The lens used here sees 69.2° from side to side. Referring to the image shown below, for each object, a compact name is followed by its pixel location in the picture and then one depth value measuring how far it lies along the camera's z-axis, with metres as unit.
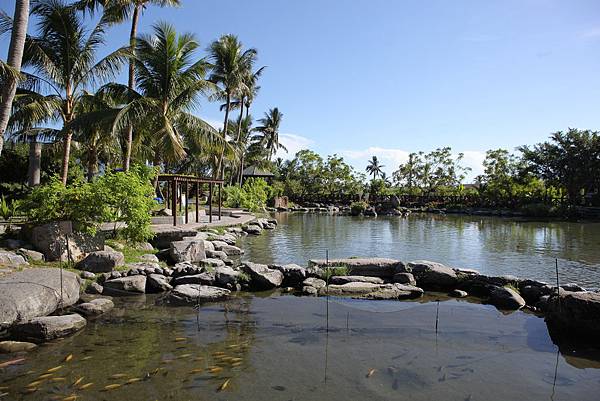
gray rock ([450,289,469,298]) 9.91
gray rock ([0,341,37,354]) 6.03
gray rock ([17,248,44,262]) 9.84
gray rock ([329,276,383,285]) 10.29
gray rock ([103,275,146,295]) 9.23
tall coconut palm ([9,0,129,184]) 15.41
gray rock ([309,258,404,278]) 11.15
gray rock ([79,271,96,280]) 9.52
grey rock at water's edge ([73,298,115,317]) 7.82
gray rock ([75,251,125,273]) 10.05
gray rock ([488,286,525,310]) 9.02
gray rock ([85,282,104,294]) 9.09
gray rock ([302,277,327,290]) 9.98
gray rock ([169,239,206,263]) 11.94
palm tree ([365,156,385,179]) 82.14
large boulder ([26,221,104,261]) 10.27
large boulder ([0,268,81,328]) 6.83
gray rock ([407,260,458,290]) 10.55
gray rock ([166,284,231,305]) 8.80
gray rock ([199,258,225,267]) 11.62
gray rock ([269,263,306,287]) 10.64
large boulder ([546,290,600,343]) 6.98
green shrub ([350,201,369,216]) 41.88
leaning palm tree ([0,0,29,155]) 10.75
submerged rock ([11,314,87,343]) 6.48
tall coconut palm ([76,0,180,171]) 17.41
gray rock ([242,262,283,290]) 10.14
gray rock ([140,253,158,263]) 11.39
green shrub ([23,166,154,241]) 10.69
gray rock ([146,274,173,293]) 9.57
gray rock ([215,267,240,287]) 9.96
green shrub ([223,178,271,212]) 32.25
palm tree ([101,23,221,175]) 17.42
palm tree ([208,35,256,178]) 31.77
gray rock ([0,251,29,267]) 9.02
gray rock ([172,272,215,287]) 9.88
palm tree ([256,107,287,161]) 52.25
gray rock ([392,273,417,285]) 10.50
